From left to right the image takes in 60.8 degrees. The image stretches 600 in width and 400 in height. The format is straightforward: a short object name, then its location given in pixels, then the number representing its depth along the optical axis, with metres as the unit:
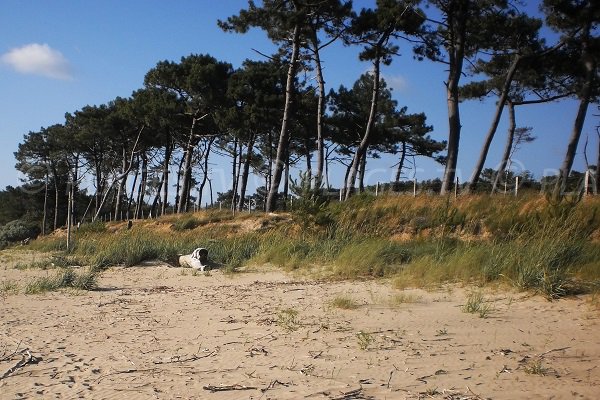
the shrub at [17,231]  34.44
